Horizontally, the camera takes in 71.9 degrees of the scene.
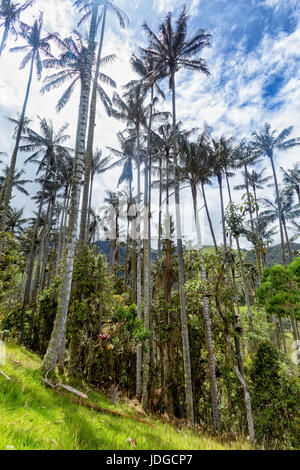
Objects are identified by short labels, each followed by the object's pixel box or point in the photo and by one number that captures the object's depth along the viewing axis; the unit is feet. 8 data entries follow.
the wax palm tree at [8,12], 46.12
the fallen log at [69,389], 15.28
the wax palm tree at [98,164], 70.11
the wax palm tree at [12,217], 85.25
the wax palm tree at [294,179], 78.18
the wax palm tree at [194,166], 42.29
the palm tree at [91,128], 31.09
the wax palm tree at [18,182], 78.48
